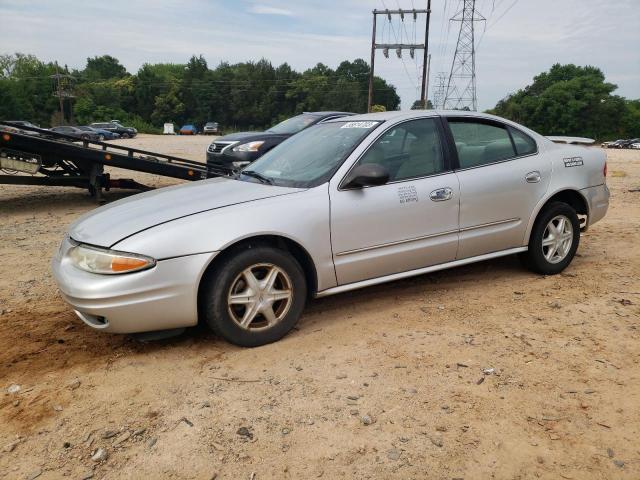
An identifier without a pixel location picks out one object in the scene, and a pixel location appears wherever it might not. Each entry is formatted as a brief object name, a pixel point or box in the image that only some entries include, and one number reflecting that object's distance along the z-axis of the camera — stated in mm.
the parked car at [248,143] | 9445
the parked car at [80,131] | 39962
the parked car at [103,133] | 43841
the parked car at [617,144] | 47875
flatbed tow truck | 7777
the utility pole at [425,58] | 29125
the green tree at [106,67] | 114562
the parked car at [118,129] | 48541
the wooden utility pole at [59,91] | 65188
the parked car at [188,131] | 67188
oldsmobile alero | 3053
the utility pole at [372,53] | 32531
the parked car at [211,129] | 65125
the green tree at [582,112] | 62919
